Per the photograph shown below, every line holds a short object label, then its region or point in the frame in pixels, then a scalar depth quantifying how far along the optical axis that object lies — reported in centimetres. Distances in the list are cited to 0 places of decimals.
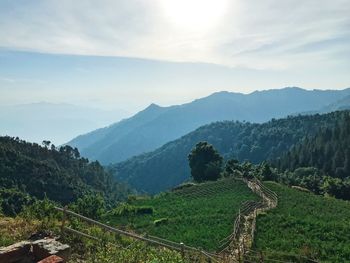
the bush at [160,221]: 4620
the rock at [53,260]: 1054
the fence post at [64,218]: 1520
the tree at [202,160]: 8606
